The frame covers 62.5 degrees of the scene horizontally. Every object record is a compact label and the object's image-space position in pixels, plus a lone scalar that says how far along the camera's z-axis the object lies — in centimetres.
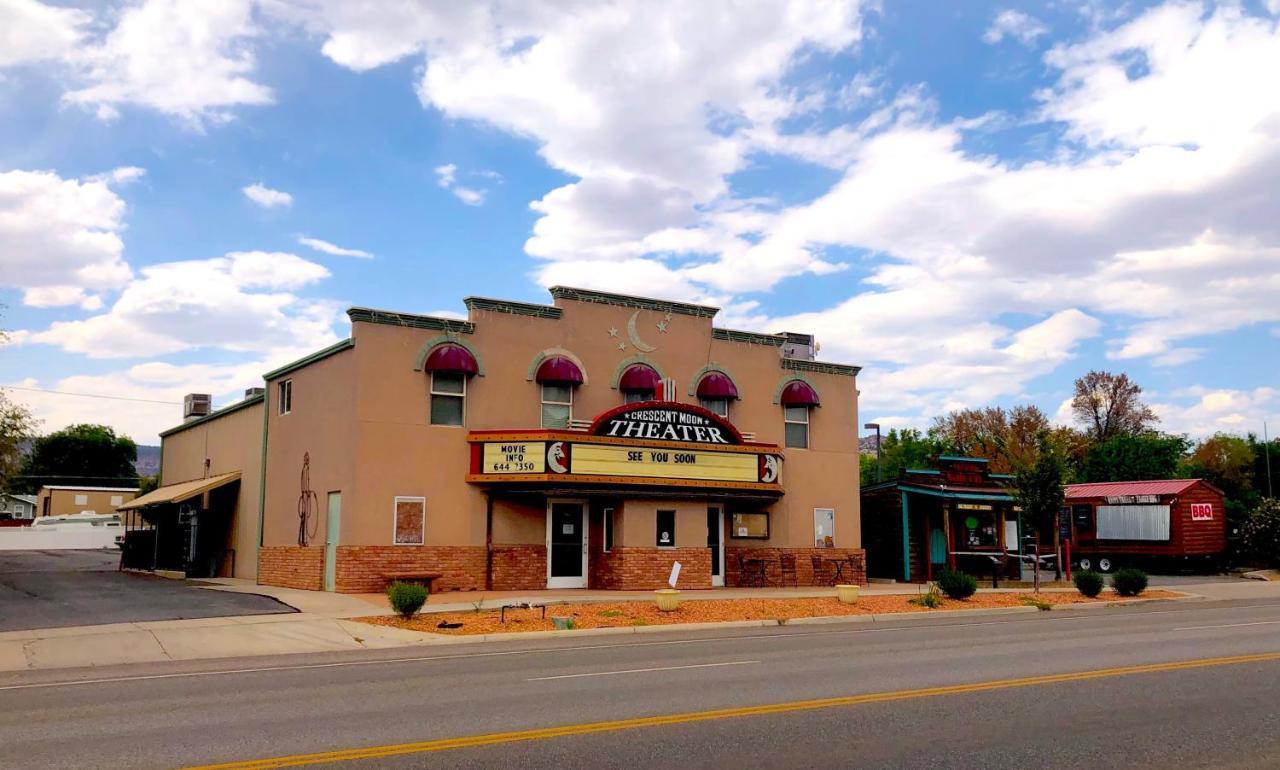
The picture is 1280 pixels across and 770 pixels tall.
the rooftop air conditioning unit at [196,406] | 4028
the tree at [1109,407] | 8138
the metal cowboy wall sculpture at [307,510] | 2664
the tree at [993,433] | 6531
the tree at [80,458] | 10331
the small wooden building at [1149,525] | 4012
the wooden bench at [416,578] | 2459
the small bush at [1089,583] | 2742
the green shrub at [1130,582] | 2800
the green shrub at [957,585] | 2566
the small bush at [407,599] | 1983
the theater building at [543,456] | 2548
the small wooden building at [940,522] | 3306
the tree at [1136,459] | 6053
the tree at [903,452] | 7250
